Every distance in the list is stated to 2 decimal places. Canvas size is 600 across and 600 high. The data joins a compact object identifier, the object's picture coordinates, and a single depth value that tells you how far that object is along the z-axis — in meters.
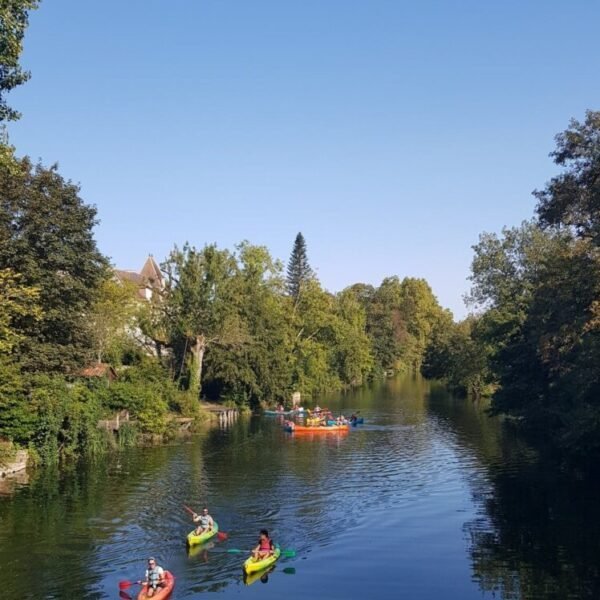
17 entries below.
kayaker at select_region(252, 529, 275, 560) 23.44
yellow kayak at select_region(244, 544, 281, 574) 22.86
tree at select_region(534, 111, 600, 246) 30.92
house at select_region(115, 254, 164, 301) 92.38
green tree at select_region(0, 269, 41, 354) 23.12
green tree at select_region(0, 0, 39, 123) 16.78
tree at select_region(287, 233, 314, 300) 121.12
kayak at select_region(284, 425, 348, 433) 58.00
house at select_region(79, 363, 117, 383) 48.31
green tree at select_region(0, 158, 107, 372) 37.94
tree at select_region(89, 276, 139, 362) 59.06
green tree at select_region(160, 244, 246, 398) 68.12
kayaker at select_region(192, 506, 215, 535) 25.98
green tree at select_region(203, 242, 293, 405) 72.56
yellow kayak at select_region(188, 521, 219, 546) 25.52
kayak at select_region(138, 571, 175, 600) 19.83
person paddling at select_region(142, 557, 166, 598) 20.28
